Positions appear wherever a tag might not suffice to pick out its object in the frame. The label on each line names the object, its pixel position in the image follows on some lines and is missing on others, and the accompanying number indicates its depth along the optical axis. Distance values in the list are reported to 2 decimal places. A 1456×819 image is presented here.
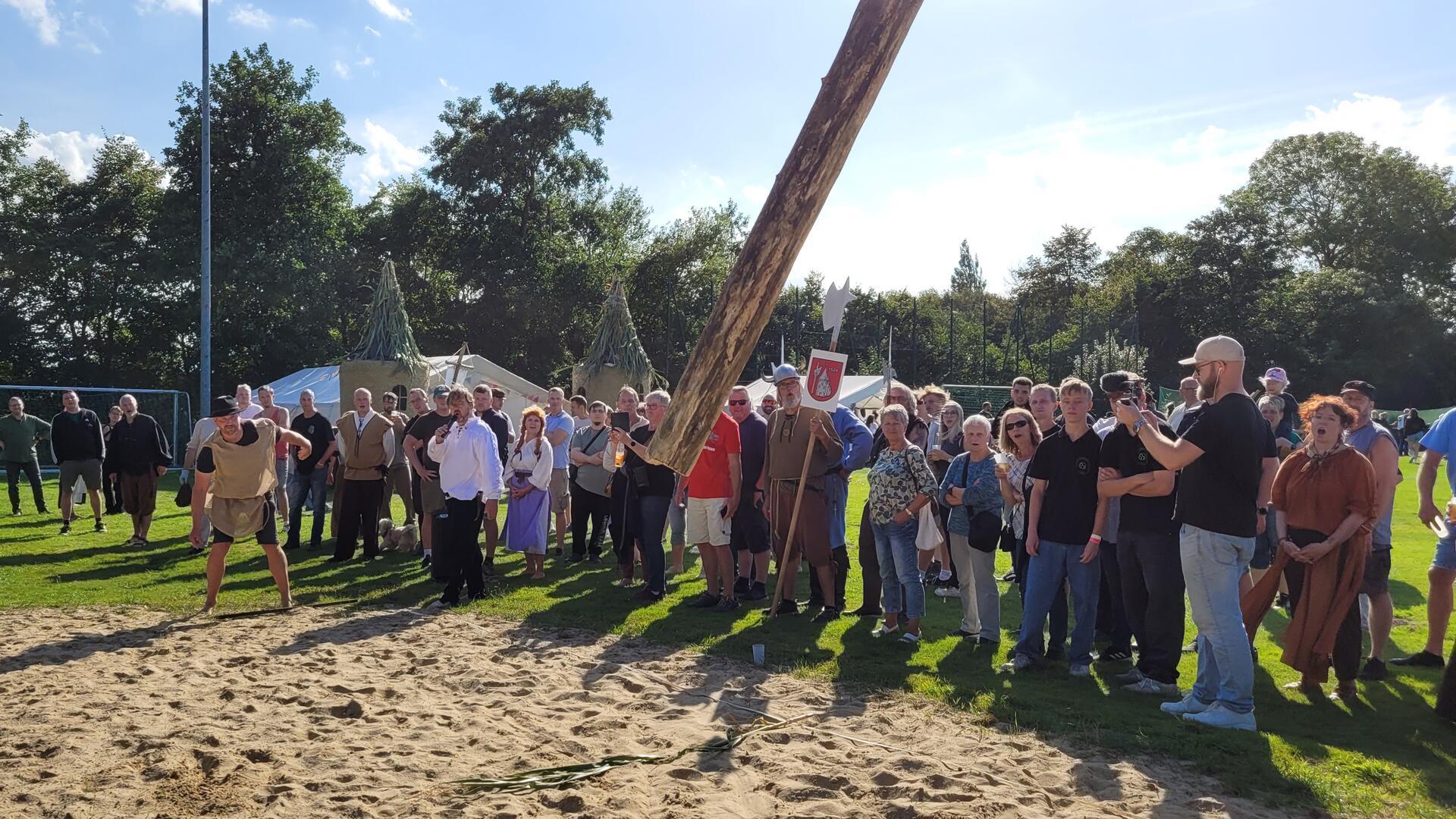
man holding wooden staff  7.92
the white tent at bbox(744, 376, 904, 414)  27.19
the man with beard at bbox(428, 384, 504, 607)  8.44
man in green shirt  13.79
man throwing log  7.73
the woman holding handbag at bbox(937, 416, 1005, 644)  6.97
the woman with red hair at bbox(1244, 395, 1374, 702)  5.55
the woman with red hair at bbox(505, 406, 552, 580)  9.74
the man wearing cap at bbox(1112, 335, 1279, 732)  5.07
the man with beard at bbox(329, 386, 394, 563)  10.59
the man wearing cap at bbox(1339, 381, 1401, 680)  6.15
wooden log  3.35
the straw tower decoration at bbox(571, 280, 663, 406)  21.41
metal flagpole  19.55
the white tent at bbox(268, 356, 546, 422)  24.38
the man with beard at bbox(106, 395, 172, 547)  11.70
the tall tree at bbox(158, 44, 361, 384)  34.12
